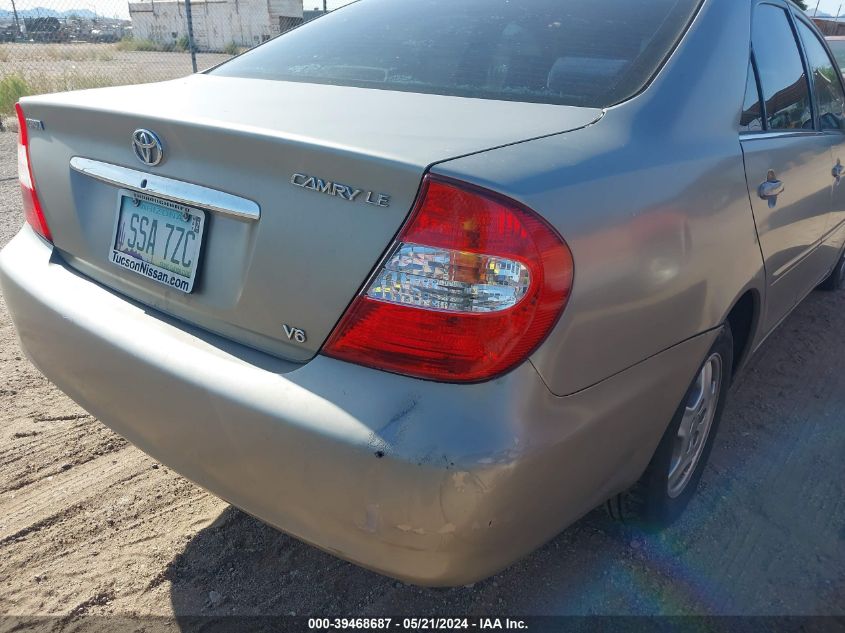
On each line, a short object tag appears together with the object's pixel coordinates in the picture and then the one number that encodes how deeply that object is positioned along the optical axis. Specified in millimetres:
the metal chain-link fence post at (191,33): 8336
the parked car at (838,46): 7816
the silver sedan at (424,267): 1312
